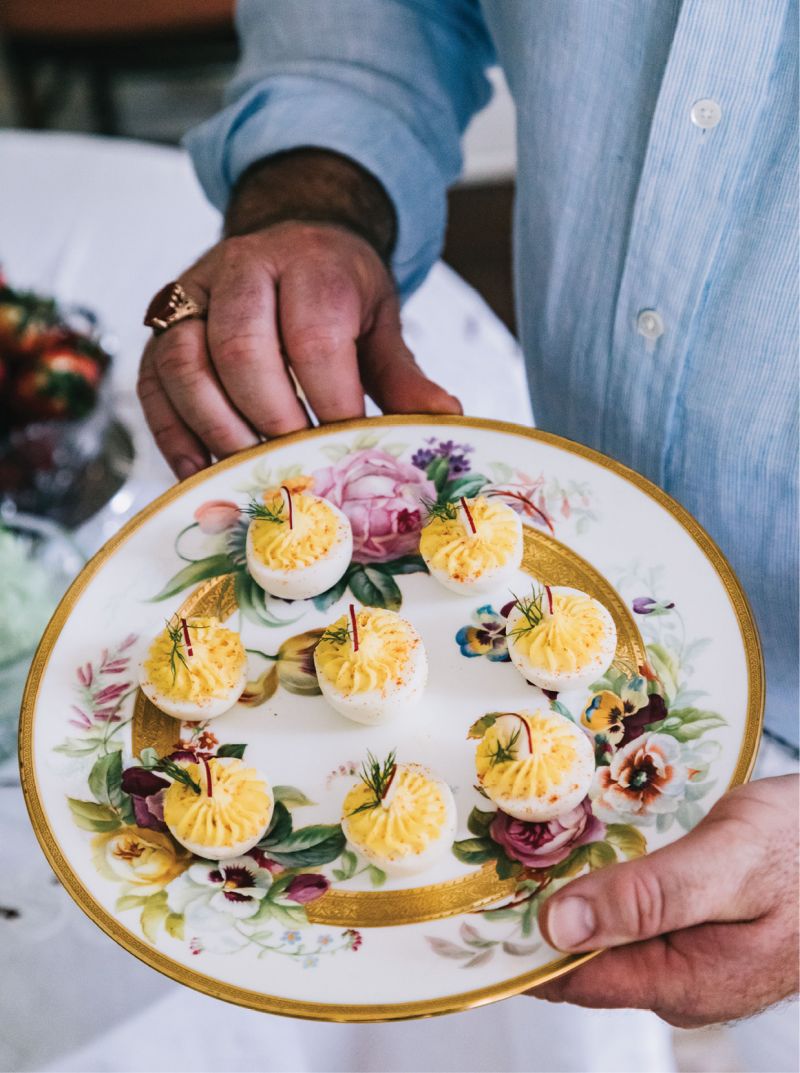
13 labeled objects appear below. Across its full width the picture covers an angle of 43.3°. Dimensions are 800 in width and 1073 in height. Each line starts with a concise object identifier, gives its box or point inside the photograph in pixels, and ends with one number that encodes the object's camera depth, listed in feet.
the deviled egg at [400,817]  2.78
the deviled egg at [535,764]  2.85
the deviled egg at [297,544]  3.45
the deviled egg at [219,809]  2.83
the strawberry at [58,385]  4.94
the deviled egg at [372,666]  3.09
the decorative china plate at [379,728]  2.70
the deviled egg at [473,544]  3.40
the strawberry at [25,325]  5.13
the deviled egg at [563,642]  3.11
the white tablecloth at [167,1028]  3.46
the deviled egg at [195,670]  3.08
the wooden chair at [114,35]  10.31
